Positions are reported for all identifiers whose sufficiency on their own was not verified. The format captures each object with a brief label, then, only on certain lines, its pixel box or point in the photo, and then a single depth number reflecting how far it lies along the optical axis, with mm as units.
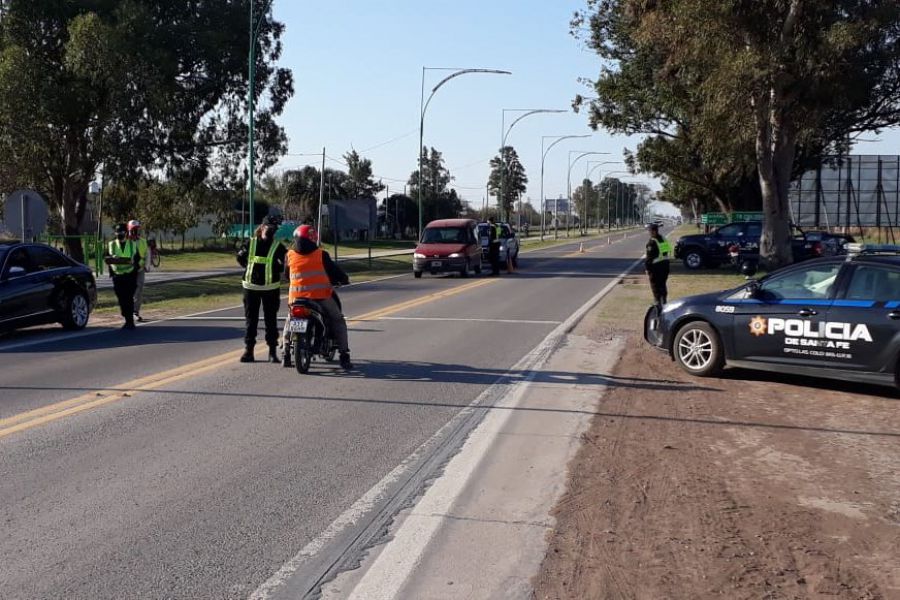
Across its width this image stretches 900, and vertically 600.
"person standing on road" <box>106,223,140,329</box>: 16531
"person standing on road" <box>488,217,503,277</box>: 33312
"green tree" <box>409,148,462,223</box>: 91438
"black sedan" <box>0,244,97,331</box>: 14969
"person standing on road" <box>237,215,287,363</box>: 11625
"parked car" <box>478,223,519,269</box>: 34219
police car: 9617
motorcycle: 10930
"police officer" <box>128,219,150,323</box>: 16984
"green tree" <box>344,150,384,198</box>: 96744
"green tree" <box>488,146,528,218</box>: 136375
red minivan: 31438
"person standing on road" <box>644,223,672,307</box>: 17562
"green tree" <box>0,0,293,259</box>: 32906
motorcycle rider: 10945
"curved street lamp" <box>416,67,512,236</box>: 38662
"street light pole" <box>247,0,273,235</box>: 28272
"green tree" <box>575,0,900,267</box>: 22578
